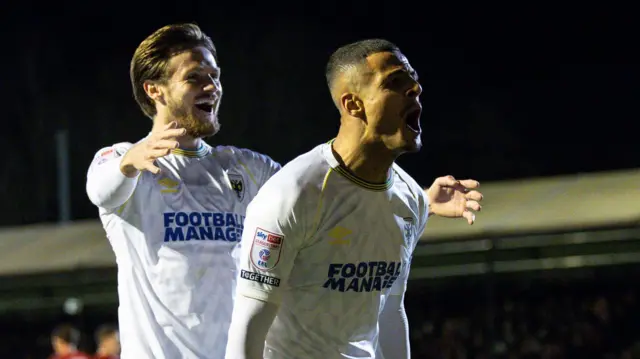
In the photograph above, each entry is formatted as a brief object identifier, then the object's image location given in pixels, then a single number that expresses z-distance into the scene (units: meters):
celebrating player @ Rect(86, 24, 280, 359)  3.96
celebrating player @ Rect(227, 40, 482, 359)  3.23
